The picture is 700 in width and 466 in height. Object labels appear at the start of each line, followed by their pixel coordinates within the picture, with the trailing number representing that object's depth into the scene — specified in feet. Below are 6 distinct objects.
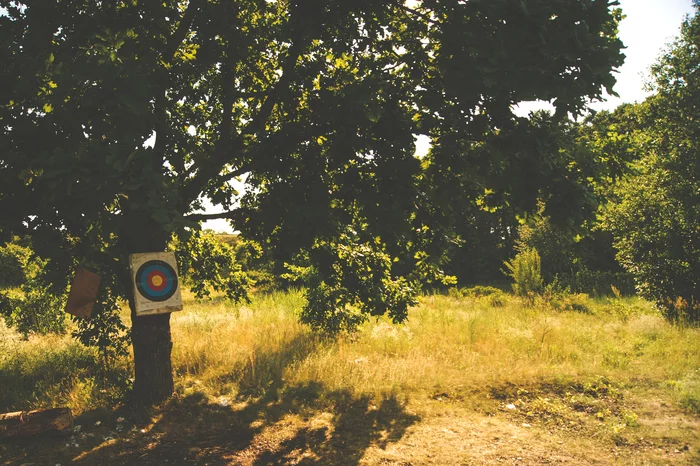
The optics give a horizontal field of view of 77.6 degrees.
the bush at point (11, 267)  55.93
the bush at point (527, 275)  66.49
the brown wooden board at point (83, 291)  17.16
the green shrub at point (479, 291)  71.71
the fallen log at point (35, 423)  17.99
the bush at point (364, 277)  22.00
